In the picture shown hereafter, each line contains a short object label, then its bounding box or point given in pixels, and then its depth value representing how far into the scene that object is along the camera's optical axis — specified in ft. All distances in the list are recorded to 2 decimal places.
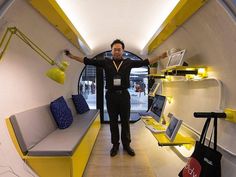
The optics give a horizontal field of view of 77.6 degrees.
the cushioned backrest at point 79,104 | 10.31
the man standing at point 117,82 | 7.31
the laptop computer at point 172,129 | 4.83
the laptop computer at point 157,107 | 6.29
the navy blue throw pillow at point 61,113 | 6.85
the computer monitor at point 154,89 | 8.96
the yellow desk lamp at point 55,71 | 4.50
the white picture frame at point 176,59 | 5.17
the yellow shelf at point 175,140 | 4.81
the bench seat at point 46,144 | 4.61
